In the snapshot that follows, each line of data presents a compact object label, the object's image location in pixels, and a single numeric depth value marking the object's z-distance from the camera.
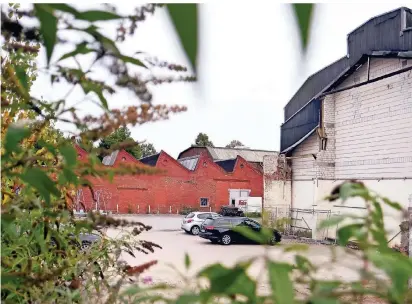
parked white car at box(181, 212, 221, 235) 19.16
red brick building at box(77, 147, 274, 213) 30.88
